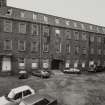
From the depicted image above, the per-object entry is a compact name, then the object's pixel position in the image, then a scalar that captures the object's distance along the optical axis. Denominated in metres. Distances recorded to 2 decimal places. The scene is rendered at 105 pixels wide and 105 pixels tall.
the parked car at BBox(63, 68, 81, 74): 24.51
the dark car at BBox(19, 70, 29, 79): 19.28
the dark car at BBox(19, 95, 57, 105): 7.80
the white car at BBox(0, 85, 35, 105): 8.44
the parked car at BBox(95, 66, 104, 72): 27.27
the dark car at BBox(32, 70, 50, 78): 19.77
